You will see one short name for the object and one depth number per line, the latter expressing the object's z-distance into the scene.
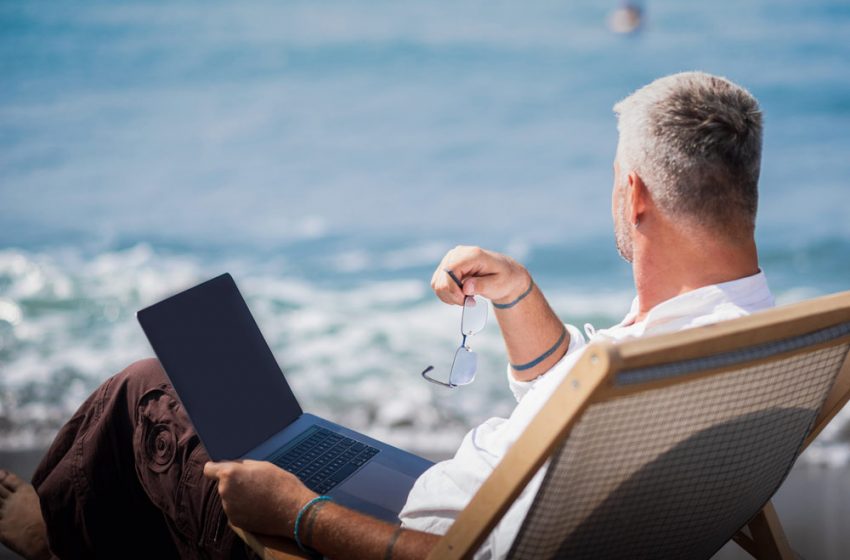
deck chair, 2.48
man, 2.78
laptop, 2.88
